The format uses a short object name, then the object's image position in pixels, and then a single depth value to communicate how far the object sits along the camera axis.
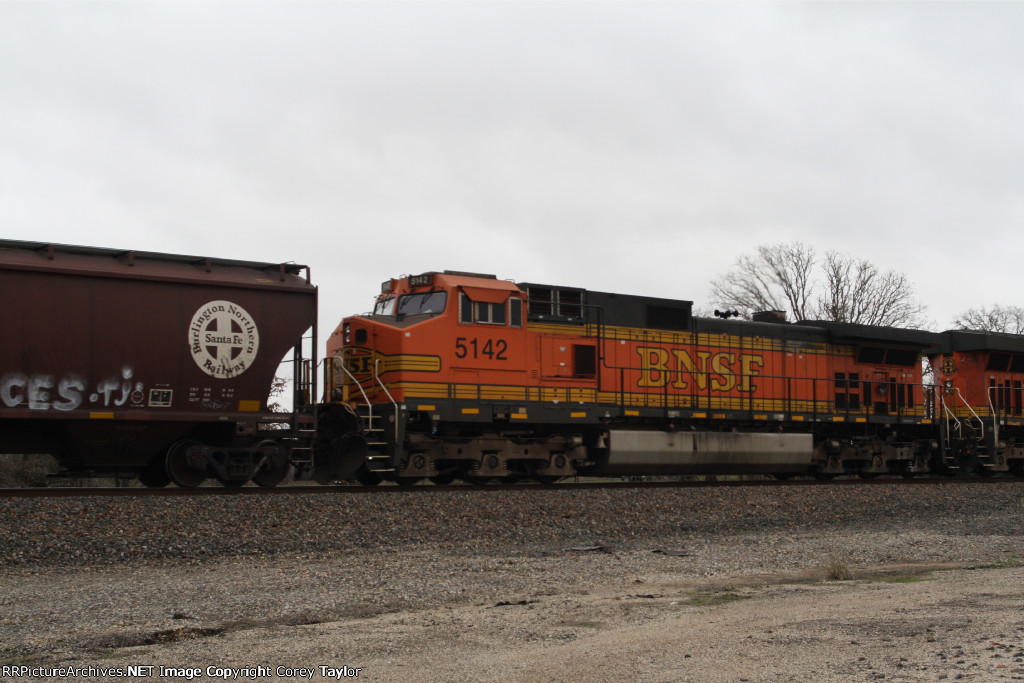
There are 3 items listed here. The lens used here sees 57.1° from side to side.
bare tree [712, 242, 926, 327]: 53.22
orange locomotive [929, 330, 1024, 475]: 23.95
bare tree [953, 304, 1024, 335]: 70.88
